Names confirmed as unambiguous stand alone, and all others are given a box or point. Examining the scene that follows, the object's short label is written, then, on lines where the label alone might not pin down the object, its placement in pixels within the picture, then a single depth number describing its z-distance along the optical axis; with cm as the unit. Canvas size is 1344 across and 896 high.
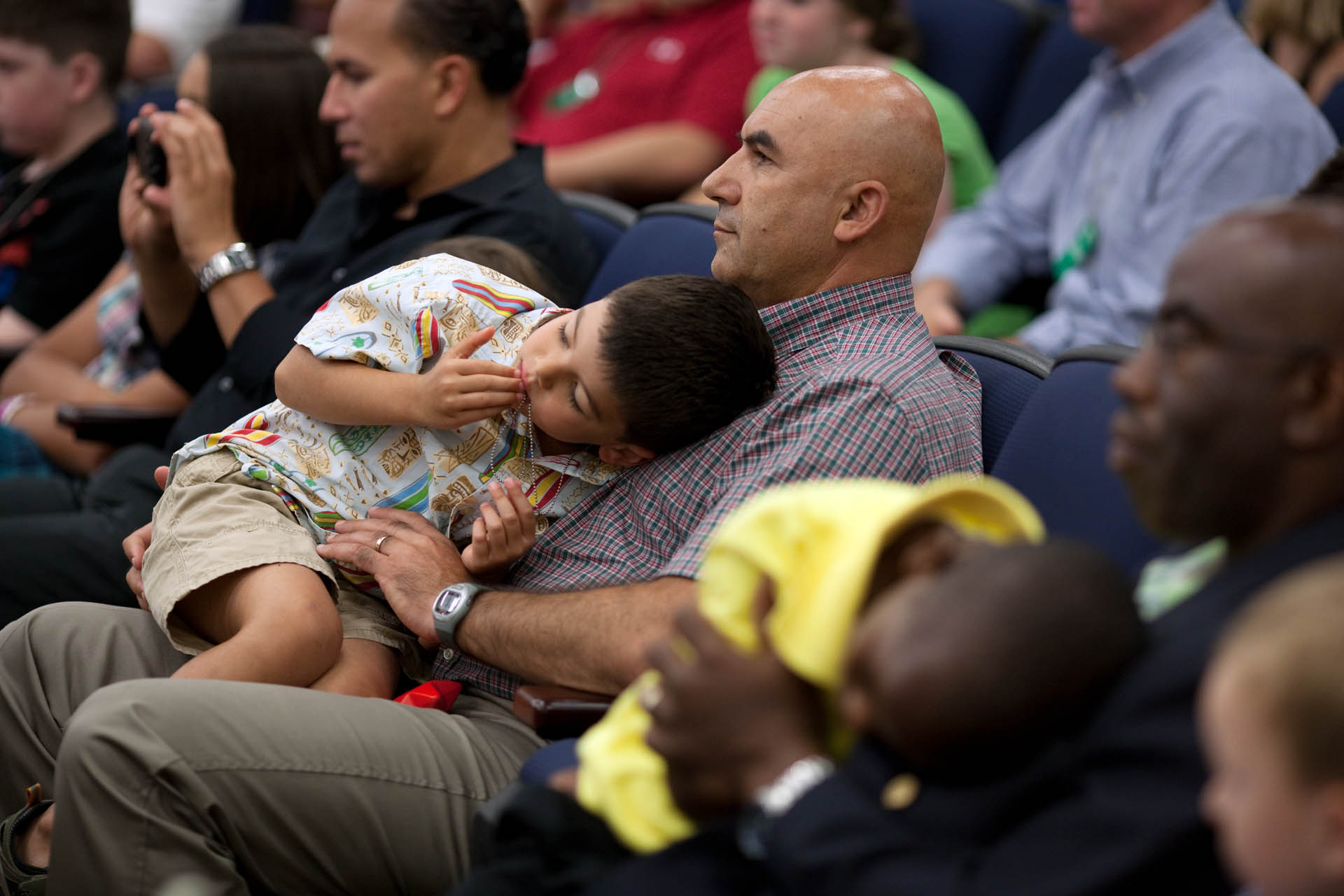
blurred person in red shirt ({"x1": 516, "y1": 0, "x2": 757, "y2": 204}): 709
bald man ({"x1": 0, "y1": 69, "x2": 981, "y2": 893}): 294
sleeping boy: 336
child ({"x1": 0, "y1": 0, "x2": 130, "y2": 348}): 661
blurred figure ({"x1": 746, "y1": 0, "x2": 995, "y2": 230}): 682
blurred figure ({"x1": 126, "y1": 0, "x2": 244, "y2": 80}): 1003
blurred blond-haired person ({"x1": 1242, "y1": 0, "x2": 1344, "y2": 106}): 579
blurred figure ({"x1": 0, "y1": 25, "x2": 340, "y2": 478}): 550
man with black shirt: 476
